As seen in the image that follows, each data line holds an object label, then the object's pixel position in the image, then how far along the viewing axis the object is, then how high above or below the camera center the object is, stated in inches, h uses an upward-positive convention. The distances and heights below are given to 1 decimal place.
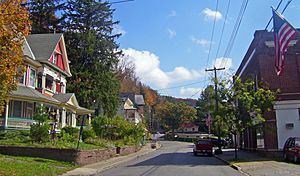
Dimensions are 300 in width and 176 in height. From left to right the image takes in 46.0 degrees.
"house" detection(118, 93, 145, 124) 3308.1 +233.0
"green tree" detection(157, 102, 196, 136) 3818.9 +164.7
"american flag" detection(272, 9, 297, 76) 494.0 +137.9
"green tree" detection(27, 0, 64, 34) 2031.3 +648.5
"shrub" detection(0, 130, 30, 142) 984.3 -17.6
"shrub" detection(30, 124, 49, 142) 919.4 -7.7
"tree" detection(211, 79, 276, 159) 1013.2 +68.0
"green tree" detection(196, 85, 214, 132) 3998.0 +185.6
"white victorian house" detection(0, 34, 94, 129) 1152.8 +160.6
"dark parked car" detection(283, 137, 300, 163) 868.9 -51.1
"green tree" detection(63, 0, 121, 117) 1893.1 +406.4
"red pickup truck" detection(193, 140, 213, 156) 1411.2 -74.1
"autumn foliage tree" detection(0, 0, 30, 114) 541.6 +140.7
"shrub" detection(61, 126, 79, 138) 1256.3 -3.3
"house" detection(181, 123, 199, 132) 4302.2 +16.1
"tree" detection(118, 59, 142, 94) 3427.2 +539.7
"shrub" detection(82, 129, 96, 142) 1264.8 -17.5
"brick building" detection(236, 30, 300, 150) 1099.3 +128.2
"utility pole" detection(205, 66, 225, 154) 1052.2 +66.4
